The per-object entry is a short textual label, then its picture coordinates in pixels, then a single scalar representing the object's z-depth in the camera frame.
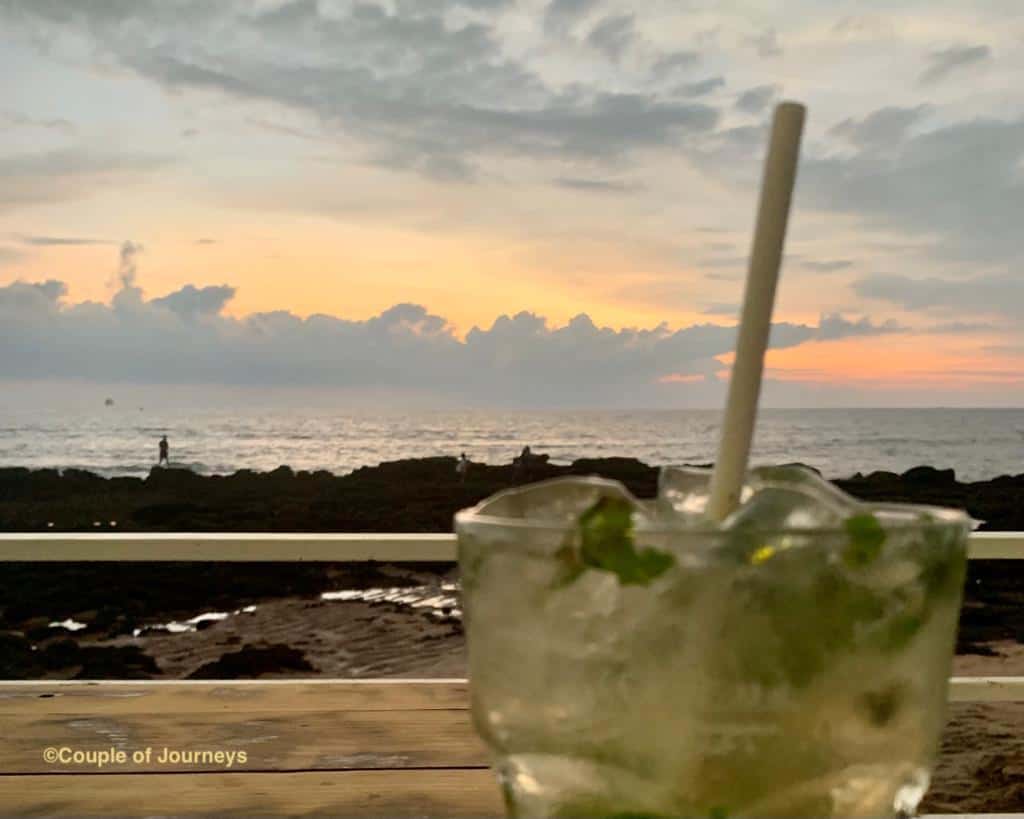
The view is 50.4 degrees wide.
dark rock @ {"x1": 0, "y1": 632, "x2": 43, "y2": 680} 12.38
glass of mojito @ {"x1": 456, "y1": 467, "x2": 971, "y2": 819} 0.40
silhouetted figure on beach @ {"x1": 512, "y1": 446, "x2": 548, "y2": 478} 20.09
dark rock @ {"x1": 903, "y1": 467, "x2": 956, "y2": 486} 18.25
